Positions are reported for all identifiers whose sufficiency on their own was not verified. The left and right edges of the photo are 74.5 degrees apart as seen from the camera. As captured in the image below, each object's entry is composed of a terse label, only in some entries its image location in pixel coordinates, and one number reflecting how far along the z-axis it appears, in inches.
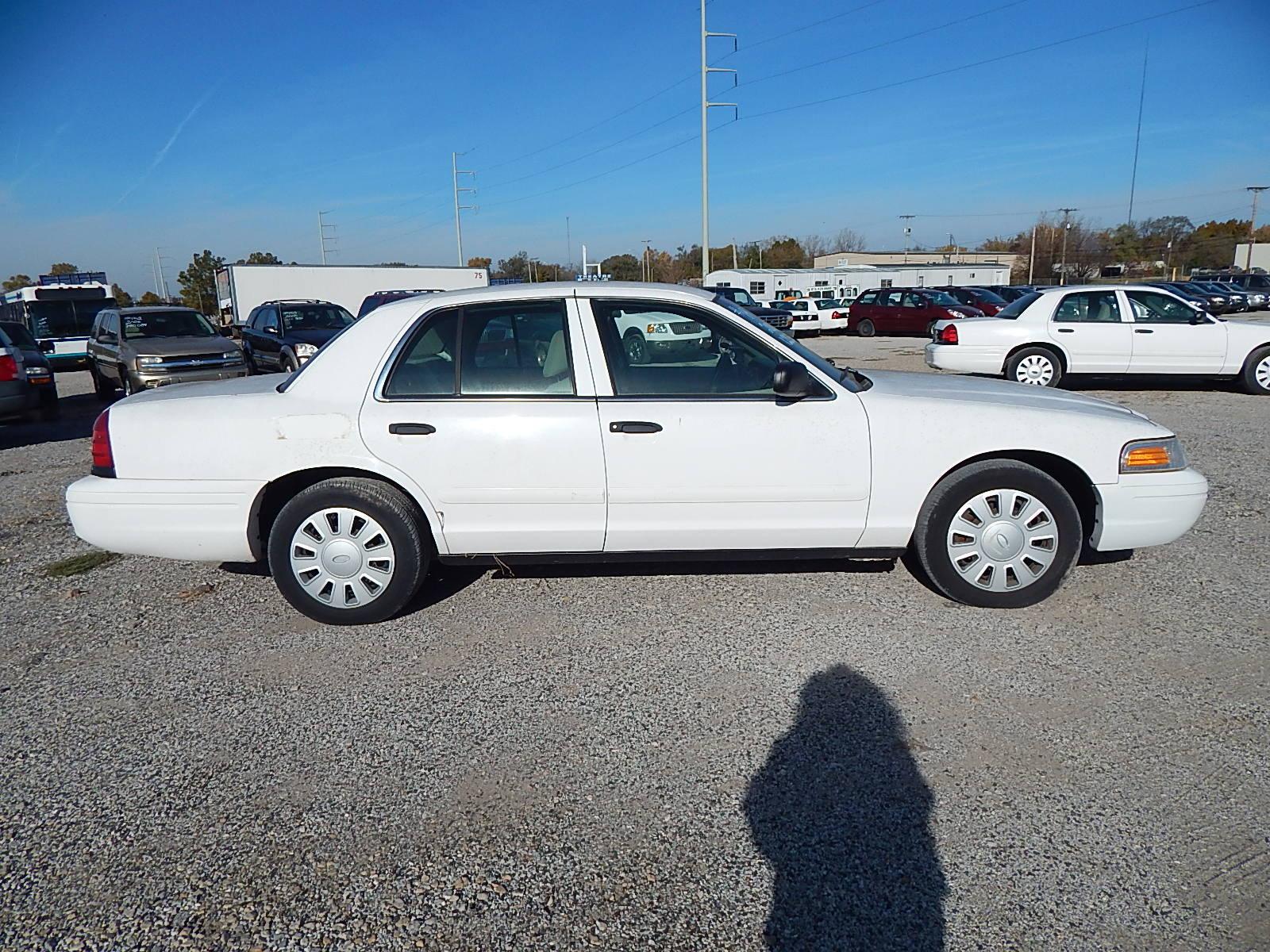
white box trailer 1267.2
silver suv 485.1
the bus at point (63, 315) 794.8
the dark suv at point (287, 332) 572.4
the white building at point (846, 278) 1956.2
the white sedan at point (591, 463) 160.2
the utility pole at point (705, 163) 1275.8
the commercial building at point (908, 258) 3715.8
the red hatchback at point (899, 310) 1070.4
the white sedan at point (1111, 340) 470.3
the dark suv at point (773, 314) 1034.7
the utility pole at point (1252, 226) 2833.7
